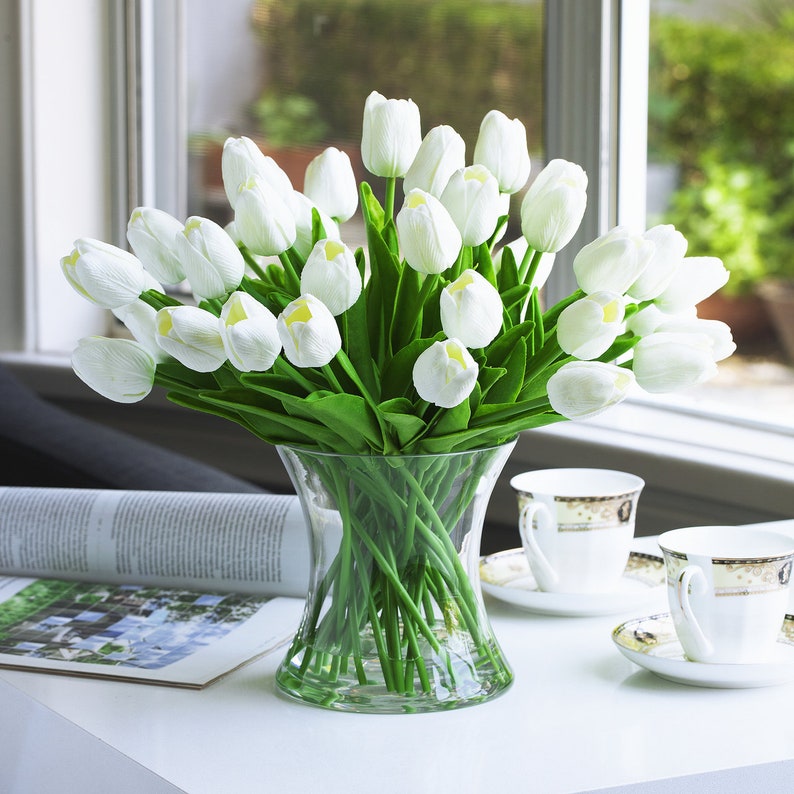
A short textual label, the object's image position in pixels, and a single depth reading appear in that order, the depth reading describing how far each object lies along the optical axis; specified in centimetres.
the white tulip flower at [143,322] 161
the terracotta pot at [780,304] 513
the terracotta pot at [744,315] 529
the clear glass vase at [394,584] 160
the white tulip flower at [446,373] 151
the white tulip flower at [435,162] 160
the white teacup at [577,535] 176
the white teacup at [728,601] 162
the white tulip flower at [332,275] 153
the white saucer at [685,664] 162
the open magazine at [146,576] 174
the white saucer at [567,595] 177
